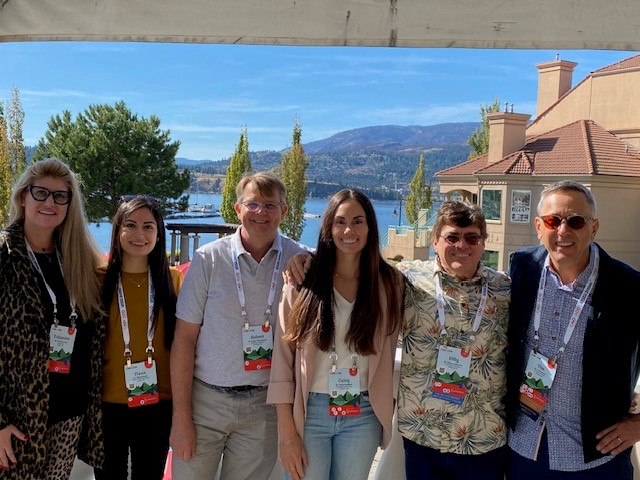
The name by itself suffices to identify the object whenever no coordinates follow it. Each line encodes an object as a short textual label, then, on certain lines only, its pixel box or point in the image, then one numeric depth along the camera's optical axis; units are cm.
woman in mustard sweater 232
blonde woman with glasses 209
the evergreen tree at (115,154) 3303
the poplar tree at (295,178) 2952
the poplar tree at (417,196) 3838
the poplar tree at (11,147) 2066
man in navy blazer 197
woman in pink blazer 209
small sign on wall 2516
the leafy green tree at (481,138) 3291
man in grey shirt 224
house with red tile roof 2406
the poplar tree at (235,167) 2938
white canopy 170
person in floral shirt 211
